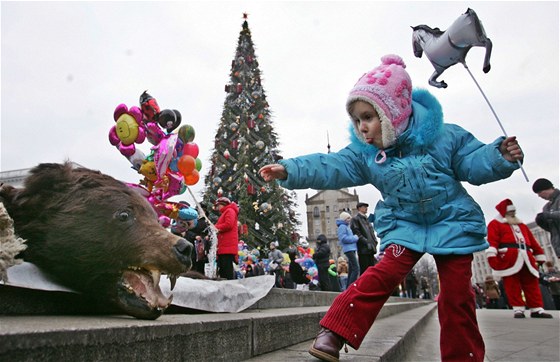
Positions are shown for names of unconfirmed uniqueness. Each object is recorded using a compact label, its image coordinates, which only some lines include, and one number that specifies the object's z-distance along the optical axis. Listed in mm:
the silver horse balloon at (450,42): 2209
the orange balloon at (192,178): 7910
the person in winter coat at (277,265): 11883
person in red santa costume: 6168
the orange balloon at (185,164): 7652
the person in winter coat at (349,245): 7570
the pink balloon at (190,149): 7922
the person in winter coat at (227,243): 6305
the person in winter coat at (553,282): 10102
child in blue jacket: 1936
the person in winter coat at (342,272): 11881
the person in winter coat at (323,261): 8278
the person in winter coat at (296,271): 8248
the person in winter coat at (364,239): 7203
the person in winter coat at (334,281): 11480
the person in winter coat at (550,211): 5438
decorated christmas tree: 16062
